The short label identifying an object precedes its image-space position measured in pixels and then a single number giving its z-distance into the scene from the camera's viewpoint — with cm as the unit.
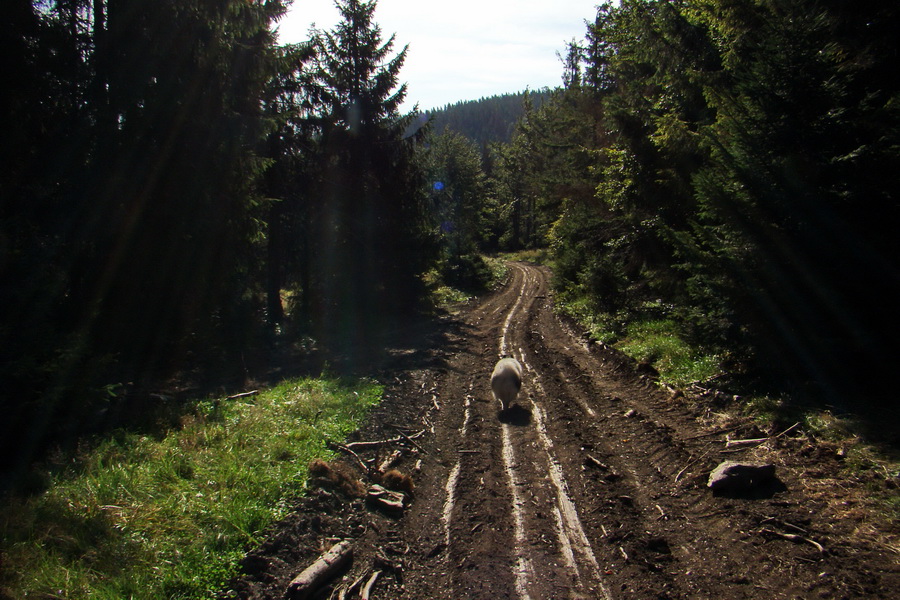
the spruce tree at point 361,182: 2058
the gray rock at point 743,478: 552
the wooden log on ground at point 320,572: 429
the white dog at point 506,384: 935
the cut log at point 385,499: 585
